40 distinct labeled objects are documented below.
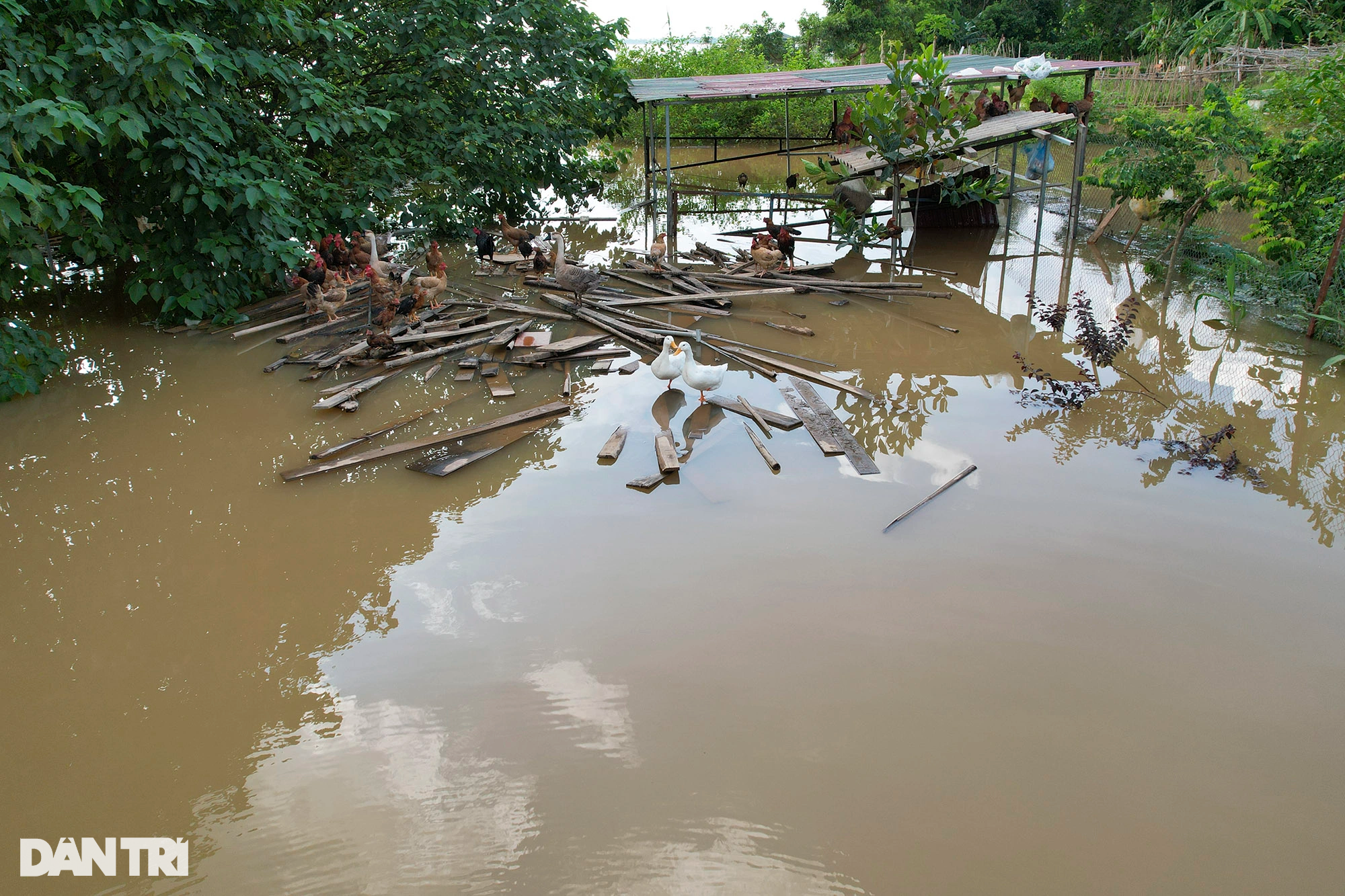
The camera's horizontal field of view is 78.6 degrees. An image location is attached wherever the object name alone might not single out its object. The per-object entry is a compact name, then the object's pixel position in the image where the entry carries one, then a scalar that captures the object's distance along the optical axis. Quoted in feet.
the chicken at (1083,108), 45.47
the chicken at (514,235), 48.24
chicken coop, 42.09
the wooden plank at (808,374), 29.66
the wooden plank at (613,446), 25.70
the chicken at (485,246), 46.06
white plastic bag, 46.96
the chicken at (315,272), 35.70
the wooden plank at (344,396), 28.76
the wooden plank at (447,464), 24.63
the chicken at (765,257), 42.83
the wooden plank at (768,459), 24.63
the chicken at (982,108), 46.68
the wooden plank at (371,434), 25.44
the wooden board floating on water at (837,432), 24.64
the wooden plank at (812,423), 25.48
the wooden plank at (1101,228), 47.70
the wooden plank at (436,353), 32.40
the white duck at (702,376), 28.17
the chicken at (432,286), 37.17
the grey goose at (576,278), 39.01
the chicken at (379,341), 32.40
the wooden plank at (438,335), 33.96
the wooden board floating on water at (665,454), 24.59
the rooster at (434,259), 40.06
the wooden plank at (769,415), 27.25
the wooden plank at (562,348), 33.01
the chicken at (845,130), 40.60
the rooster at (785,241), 44.57
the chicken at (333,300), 35.86
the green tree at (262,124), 26.55
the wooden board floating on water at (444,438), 24.44
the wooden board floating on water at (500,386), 30.09
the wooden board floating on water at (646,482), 23.97
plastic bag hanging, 56.59
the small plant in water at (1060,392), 28.35
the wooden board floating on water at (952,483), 22.77
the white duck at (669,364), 28.91
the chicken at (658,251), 45.16
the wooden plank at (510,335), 34.47
